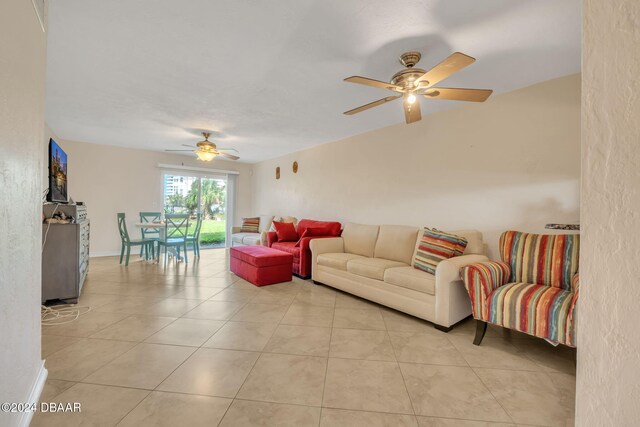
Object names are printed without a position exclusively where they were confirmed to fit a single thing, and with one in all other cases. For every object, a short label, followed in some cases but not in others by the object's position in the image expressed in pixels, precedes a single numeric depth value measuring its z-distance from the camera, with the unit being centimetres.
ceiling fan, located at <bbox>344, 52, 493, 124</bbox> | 186
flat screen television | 265
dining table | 468
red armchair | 396
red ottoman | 358
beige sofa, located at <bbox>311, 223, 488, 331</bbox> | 234
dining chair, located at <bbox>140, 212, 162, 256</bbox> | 550
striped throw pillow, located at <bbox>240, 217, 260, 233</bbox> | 634
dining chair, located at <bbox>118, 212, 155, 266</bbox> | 461
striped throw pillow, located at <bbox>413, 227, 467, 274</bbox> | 259
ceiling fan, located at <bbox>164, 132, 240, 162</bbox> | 421
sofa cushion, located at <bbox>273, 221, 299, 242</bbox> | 483
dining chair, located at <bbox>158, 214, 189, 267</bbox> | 475
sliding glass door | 629
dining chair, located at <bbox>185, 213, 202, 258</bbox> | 523
